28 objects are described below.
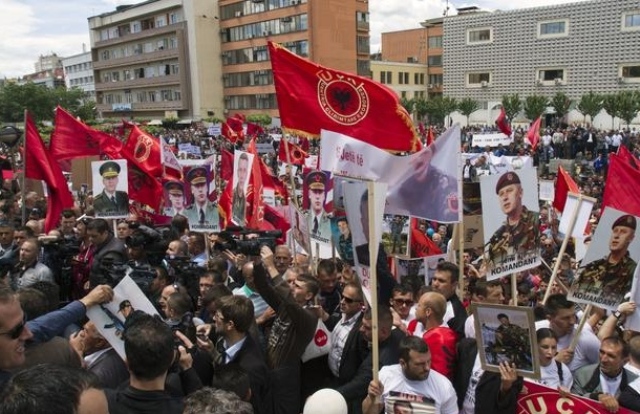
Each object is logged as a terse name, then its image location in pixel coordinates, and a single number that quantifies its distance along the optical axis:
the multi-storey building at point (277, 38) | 60.19
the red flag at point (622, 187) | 5.86
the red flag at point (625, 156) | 6.13
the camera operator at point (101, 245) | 6.28
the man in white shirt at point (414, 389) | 3.66
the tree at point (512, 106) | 51.56
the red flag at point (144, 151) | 10.56
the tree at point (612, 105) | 45.59
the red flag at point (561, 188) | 8.52
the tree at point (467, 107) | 56.10
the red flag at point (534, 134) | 19.14
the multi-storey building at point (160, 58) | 68.88
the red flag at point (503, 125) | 21.56
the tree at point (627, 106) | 44.97
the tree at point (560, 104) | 49.66
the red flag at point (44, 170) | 7.89
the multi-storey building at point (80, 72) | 101.75
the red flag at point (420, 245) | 7.32
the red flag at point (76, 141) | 10.41
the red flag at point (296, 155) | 14.82
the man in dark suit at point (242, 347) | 3.74
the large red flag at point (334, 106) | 6.53
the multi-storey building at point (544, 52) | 51.22
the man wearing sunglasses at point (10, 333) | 2.79
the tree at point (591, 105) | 47.77
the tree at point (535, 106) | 49.16
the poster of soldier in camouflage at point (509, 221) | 5.49
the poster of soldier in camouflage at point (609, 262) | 4.72
